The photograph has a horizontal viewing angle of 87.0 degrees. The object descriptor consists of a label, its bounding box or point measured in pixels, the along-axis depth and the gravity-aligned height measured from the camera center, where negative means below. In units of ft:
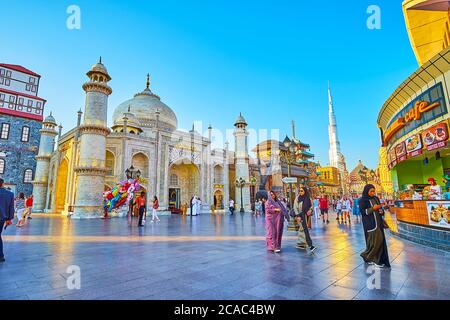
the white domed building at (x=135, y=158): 58.08 +15.06
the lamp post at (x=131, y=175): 58.66 +7.34
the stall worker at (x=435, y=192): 23.02 +0.55
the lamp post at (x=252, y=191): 114.59 +4.61
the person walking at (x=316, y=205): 52.49 -1.22
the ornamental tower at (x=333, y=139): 316.19 +83.21
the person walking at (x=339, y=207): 49.93 -1.67
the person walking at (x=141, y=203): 38.71 -0.07
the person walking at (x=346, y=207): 47.62 -1.59
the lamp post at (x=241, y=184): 90.94 +6.63
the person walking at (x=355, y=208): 49.09 -1.90
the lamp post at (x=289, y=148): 33.31 +7.21
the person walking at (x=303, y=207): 19.41 -0.60
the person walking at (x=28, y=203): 44.78 +0.30
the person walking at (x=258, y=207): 74.64 -2.18
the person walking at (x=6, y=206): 16.96 -0.07
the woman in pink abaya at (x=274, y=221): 19.11 -1.70
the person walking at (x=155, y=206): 46.03 -0.69
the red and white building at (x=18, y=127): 104.12 +35.45
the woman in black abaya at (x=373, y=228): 14.53 -1.87
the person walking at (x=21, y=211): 38.83 -1.02
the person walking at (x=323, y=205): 45.70 -1.07
